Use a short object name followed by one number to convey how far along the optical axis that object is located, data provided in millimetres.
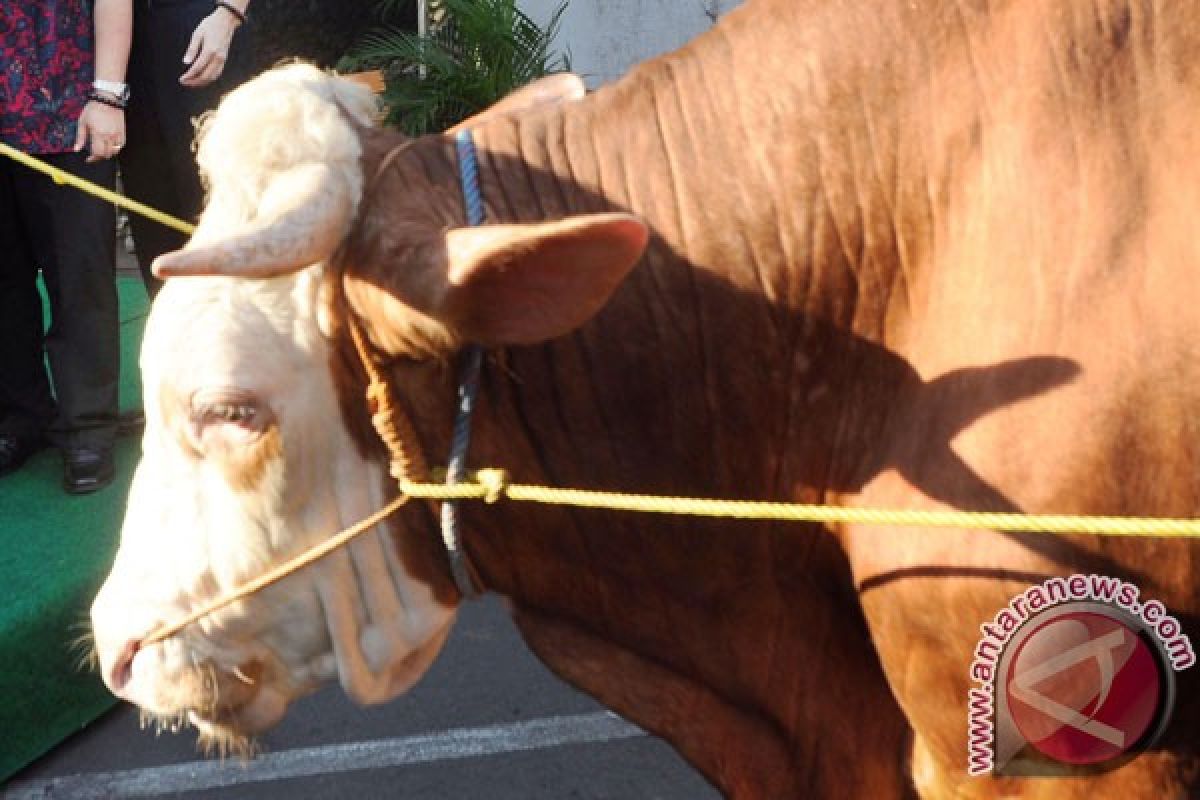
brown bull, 1565
